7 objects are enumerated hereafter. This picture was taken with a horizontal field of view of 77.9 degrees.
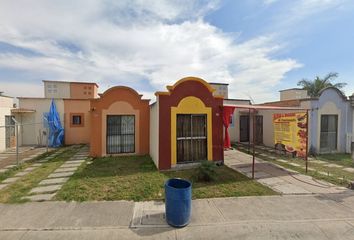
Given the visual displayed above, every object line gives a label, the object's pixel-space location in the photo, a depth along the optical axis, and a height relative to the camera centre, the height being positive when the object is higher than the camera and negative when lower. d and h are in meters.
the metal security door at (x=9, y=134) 14.90 -1.39
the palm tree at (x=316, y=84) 22.56 +3.29
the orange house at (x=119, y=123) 11.54 -0.43
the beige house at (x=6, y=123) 14.23 -0.57
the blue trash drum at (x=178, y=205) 4.54 -1.89
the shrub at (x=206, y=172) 7.45 -1.93
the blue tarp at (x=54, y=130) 16.03 -1.12
